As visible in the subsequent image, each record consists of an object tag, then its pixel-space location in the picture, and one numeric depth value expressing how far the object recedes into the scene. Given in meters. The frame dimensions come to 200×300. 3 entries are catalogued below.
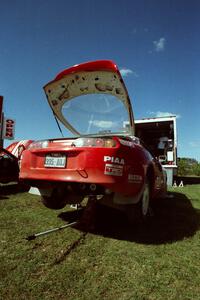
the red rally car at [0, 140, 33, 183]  4.90
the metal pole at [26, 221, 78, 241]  2.16
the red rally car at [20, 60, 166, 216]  2.32
